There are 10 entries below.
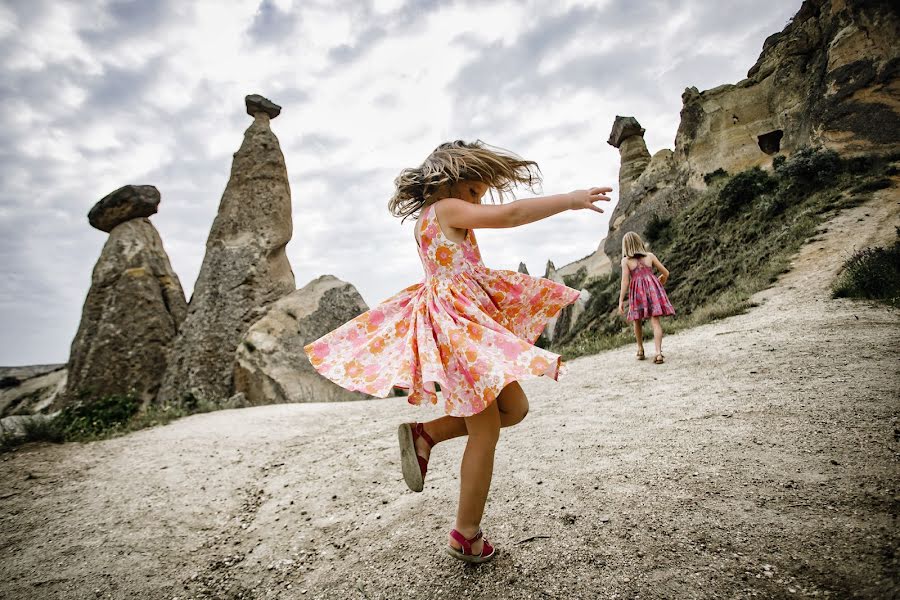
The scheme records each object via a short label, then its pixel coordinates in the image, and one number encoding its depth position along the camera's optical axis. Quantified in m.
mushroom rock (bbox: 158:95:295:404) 10.10
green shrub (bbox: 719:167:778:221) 13.03
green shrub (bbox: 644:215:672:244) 16.27
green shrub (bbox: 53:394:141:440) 5.21
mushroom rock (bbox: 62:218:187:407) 10.36
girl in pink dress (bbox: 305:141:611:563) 1.77
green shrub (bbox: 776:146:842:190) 11.32
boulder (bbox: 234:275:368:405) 8.48
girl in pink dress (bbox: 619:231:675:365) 6.32
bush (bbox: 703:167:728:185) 16.14
